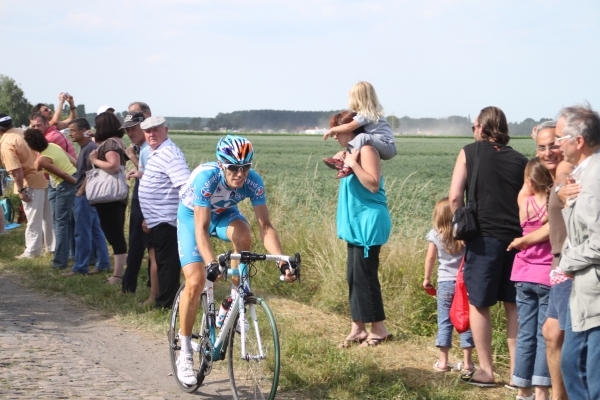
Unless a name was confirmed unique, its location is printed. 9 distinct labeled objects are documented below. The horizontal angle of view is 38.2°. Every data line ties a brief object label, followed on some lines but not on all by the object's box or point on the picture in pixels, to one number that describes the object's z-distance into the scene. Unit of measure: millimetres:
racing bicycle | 5797
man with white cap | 9141
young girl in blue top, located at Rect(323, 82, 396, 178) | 7738
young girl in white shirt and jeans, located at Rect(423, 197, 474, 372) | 7234
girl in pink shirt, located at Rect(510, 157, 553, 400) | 6074
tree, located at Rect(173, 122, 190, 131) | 113494
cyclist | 6094
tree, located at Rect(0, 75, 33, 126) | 101438
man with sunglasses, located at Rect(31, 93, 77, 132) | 13844
